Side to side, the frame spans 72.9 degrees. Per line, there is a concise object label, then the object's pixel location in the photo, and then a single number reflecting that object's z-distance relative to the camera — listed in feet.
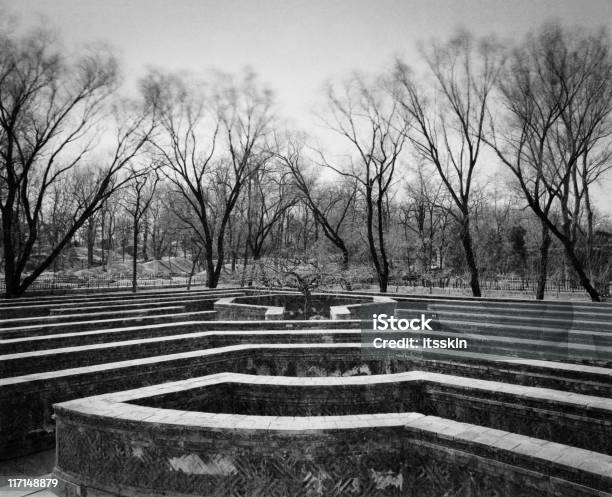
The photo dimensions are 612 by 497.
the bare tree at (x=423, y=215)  113.39
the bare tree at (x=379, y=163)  83.76
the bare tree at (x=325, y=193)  97.22
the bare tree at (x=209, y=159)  84.53
